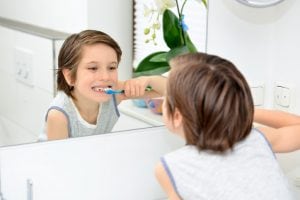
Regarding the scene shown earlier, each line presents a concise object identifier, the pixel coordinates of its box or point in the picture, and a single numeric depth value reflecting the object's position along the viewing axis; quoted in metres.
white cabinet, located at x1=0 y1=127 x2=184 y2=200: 1.28
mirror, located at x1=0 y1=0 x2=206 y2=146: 1.26
